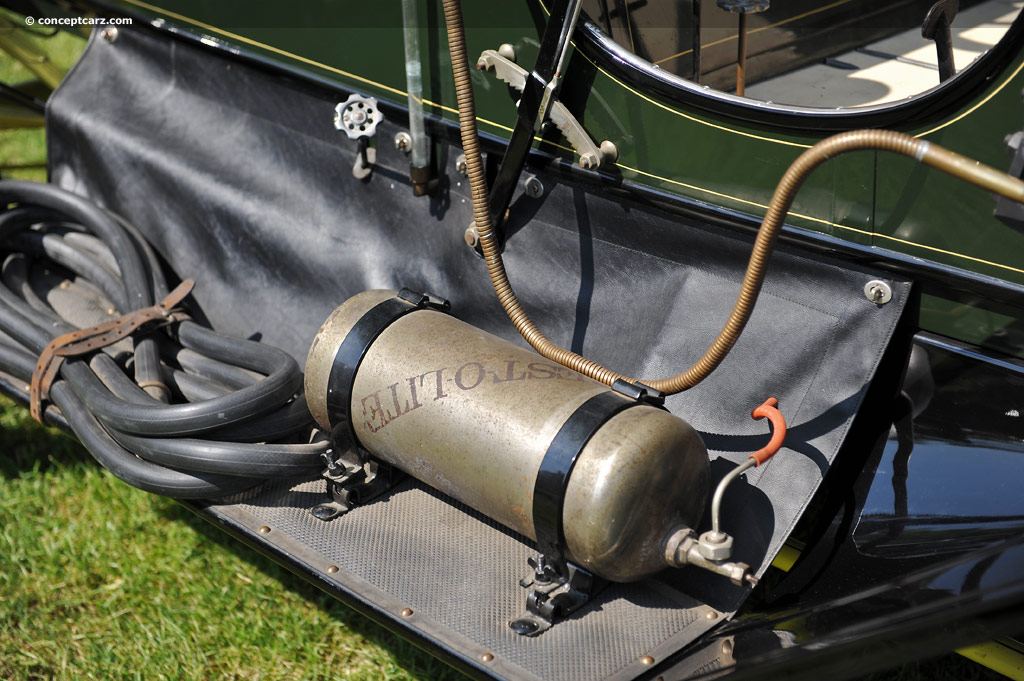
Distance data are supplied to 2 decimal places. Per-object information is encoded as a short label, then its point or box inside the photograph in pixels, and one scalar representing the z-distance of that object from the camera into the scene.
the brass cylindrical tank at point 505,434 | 1.69
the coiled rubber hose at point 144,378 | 2.09
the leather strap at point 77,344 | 2.34
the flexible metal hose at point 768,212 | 1.43
